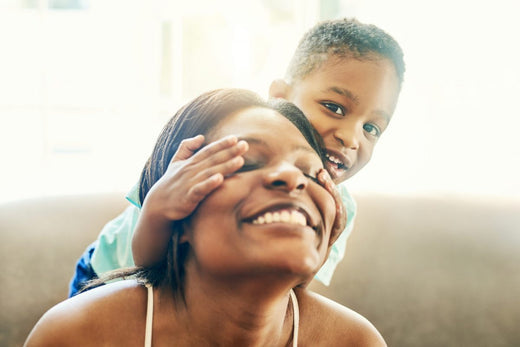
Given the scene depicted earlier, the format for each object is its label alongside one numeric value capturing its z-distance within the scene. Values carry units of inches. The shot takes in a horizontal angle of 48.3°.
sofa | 48.8
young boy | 34.6
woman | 21.5
